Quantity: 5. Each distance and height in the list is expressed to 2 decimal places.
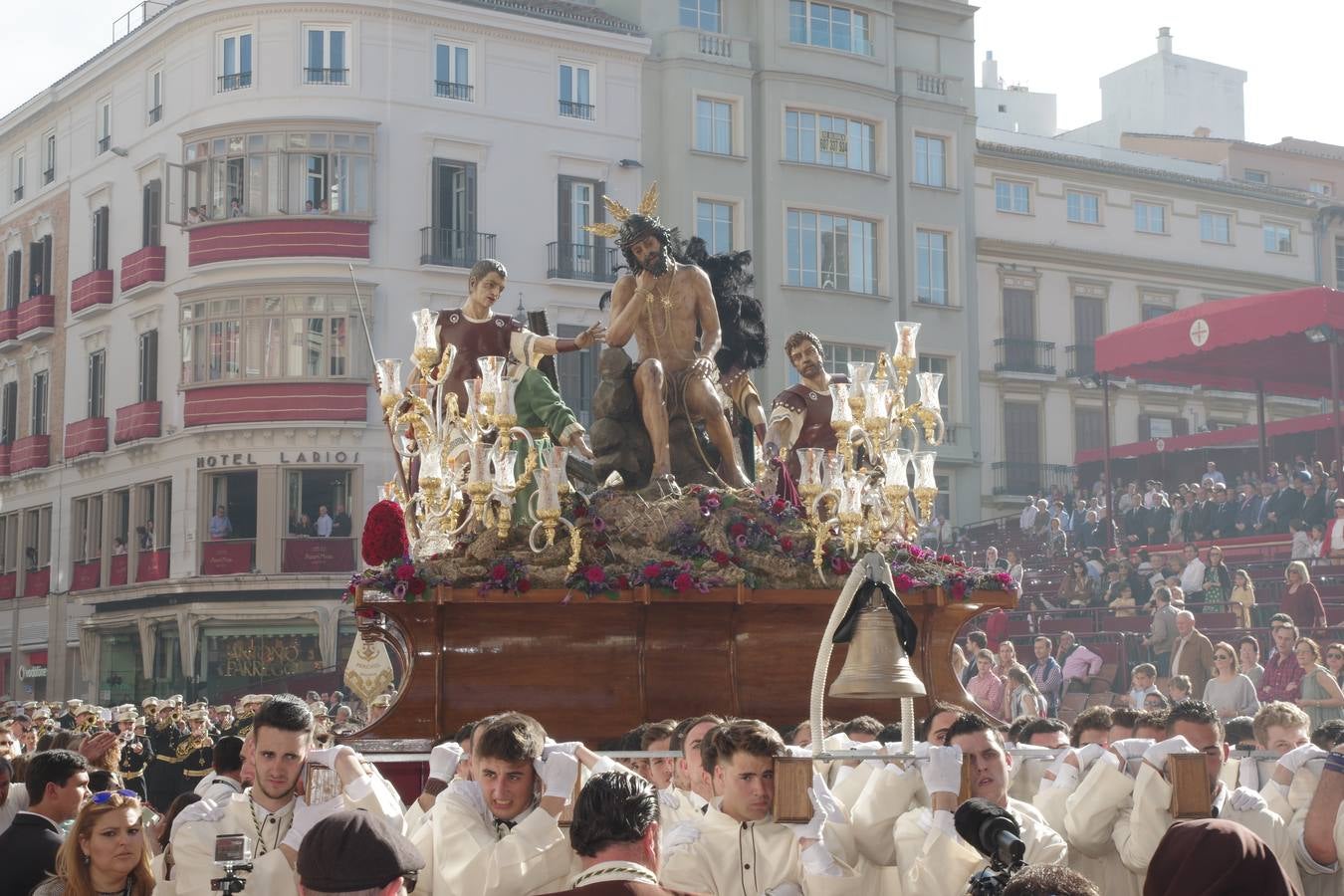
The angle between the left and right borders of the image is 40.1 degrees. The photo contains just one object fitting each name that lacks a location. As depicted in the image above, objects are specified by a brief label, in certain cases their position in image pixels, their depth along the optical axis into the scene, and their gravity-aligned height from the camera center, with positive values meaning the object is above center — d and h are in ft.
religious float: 38.73 +0.07
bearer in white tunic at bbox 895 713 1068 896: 22.09 -3.07
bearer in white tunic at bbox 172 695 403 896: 21.53 -2.51
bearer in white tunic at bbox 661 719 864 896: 21.81 -3.13
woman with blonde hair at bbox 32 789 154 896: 22.04 -3.13
